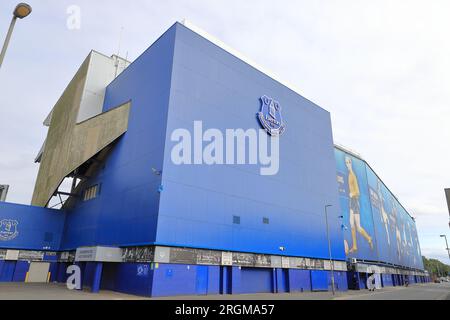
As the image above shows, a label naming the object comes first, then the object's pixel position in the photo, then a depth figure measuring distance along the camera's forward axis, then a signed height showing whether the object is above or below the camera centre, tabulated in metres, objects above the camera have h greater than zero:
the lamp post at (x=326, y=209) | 44.68 +9.23
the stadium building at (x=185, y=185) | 29.56 +9.59
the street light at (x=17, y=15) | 10.26 +8.01
